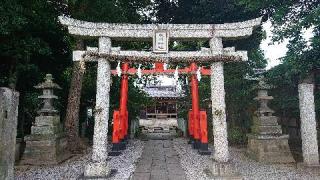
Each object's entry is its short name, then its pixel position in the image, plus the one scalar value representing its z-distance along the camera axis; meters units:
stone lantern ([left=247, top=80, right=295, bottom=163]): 7.95
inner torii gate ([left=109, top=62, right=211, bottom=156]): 9.06
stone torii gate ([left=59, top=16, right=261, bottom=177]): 6.09
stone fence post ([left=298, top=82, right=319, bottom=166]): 6.80
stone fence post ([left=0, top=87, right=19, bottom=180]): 3.69
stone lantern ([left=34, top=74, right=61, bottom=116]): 8.35
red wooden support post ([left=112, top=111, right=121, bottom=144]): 9.04
